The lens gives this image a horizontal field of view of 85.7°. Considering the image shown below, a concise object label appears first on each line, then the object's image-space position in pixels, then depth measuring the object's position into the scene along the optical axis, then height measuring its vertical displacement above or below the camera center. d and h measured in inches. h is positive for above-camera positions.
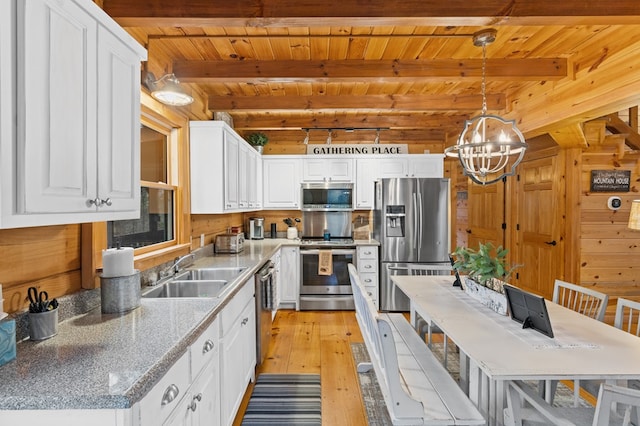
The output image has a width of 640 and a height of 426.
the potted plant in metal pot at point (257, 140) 190.9 +38.9
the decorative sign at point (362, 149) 206.4 +36.8
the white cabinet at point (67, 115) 37.4 +12.3
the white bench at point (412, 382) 60.4 -35.2
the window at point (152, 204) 87.8 +1.9
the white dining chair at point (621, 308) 74.4 -22.5
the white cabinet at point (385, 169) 190.5 +22.8
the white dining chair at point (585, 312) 72.2 -24.7
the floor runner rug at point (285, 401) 89.0 -53.4
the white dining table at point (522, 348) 54.4 -24.9
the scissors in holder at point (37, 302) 49.8 -13.6
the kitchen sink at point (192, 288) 90.4 -20.9
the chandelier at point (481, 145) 85.8 +16.8
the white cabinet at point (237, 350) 73.4 -34.4
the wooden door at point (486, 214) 203.6 -2.6
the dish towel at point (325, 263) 170.1 -25.9
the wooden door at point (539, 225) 162.1 -7.5
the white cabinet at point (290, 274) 174.4 -32.2
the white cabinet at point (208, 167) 119.8 +15.1
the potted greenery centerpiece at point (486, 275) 83.9 -16.4
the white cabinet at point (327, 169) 190.5 +22.9
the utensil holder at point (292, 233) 195.2 -12.8
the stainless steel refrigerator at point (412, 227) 172.4 -8.4
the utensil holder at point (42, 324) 49.4 -16.5
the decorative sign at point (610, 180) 157.2 +13.8
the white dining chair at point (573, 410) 42.8 -29.4
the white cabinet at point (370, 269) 174.6 -29.7
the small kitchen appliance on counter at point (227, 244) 140.0 -13.6
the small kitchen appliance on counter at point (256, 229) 191.0 -10.3
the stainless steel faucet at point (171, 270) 95.4 -17.0
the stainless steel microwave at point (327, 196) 188.8 +7.9
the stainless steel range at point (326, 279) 173.3 -34.7
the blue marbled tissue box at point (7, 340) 42.3 -16.2
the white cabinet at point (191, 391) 42.5 -26.5
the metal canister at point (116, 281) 62.2 -12.8
